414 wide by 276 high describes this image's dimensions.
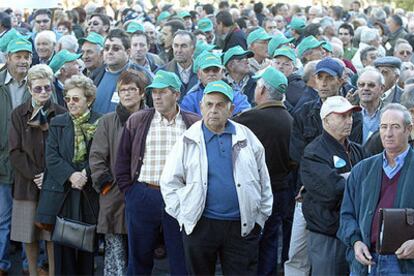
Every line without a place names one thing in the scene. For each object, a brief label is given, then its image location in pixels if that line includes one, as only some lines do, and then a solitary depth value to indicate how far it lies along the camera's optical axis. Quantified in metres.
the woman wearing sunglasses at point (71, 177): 16.12
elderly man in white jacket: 13.48
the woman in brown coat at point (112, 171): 15.83
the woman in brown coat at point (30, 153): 16.77
